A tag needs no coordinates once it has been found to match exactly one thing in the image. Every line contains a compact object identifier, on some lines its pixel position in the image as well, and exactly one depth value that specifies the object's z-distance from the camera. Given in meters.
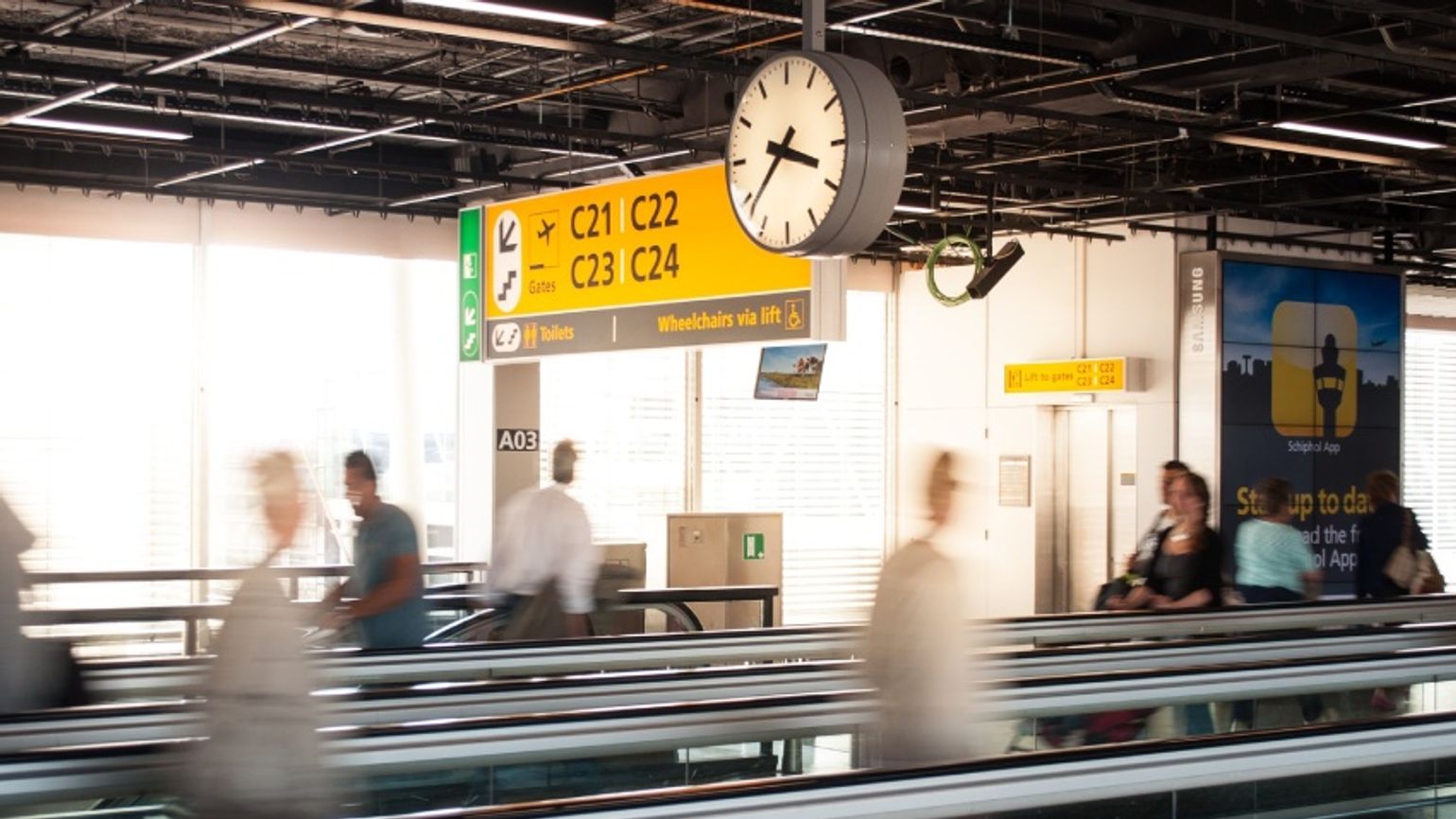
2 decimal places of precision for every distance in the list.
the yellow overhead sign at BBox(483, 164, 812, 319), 8.88
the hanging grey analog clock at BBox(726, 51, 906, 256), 6.08
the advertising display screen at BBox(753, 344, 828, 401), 19.83
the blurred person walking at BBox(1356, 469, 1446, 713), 10.48
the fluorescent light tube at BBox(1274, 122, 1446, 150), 11.67
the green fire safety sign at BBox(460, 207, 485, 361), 11.45
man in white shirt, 8.67
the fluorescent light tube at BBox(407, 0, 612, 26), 8.10
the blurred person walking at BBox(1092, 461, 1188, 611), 9.50
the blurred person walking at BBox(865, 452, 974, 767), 5.17
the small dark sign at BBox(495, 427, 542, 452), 17.05
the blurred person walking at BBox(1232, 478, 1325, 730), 9.36
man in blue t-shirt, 7.14
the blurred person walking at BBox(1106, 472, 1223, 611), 8.85
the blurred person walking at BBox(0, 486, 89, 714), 5.20
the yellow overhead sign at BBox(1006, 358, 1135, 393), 17.59
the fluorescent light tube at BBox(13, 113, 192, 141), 12.02
